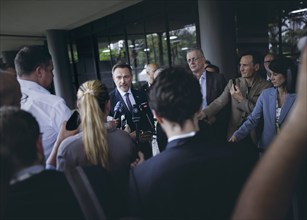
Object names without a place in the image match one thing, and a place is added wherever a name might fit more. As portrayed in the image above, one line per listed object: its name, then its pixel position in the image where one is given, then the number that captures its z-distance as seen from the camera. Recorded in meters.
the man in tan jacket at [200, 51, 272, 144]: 2.99
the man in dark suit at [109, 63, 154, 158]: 2.94
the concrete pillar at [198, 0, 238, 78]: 5.79
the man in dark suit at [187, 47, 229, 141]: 3.17
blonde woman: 1.61
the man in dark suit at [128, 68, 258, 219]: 1.06
